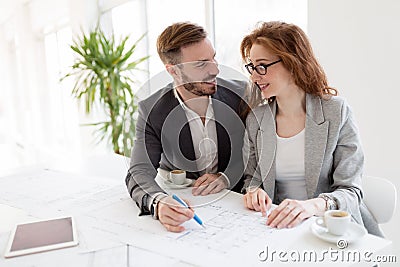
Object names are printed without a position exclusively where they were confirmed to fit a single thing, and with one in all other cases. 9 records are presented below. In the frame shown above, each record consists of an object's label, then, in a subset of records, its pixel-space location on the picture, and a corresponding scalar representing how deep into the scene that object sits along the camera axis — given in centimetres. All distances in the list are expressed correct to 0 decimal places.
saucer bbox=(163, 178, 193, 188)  127
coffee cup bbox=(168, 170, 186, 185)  128
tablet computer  105
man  123
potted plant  315
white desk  94
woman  138
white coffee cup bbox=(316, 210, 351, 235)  97
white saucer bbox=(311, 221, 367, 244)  96
